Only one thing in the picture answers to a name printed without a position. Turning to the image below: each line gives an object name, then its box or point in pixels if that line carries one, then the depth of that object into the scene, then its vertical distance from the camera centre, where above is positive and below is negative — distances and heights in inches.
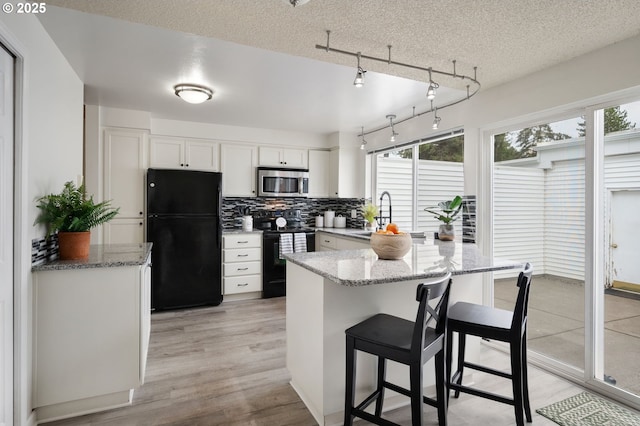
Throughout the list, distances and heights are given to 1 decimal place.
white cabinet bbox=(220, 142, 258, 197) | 187.8 +23.2
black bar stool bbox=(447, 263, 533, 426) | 72.0 -25.4
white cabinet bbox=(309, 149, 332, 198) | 209.8 +23.6
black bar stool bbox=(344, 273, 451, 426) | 60.8 -25.2
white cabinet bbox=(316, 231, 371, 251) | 163.6 -15.9
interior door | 65.9 -5.2
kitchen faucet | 178.9 -2.7
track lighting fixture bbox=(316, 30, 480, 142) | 80.4 +40.4
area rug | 77.9 -47.3
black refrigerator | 158.7 -12.3
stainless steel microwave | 194.1 +16.8
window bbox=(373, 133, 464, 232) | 148.2 +17.4
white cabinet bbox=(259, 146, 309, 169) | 196.9 +31.7
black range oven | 186.4 -29.7
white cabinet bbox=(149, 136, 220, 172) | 173.3 +29.6
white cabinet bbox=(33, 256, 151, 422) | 77.9 -30.4
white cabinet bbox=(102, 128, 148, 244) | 157.4 +13.7
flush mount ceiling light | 124.1 +43.4
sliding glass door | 89.7 -6.5
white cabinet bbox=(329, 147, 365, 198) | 203.2 +23.3
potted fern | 84.6 -2.4
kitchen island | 74.7 -22.1
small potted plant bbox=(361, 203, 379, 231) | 171.3 -0.1
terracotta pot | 87.0 -9.0
